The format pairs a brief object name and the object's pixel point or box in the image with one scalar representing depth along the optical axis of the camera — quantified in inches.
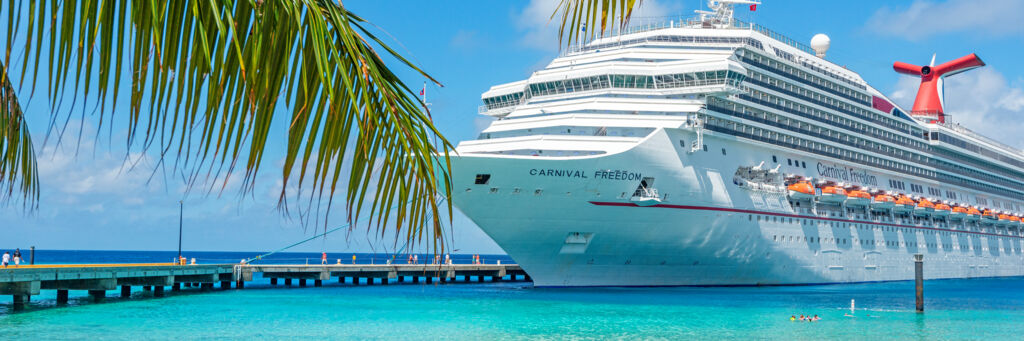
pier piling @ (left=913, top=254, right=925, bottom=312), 1379.2
